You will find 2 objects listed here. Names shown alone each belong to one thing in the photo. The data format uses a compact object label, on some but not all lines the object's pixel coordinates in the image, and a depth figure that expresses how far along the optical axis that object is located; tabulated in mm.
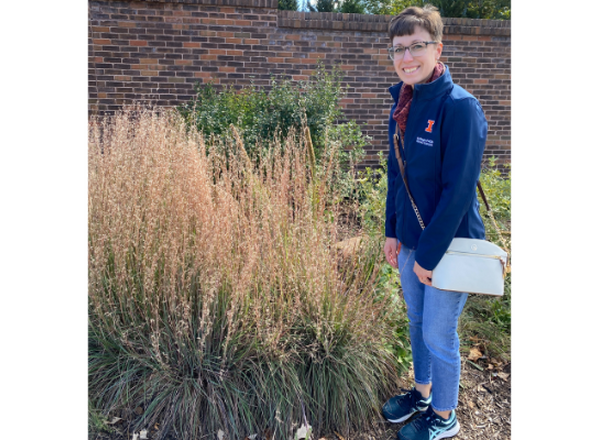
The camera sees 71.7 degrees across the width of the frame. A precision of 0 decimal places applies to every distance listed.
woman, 1774
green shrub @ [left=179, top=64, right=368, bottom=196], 5156
